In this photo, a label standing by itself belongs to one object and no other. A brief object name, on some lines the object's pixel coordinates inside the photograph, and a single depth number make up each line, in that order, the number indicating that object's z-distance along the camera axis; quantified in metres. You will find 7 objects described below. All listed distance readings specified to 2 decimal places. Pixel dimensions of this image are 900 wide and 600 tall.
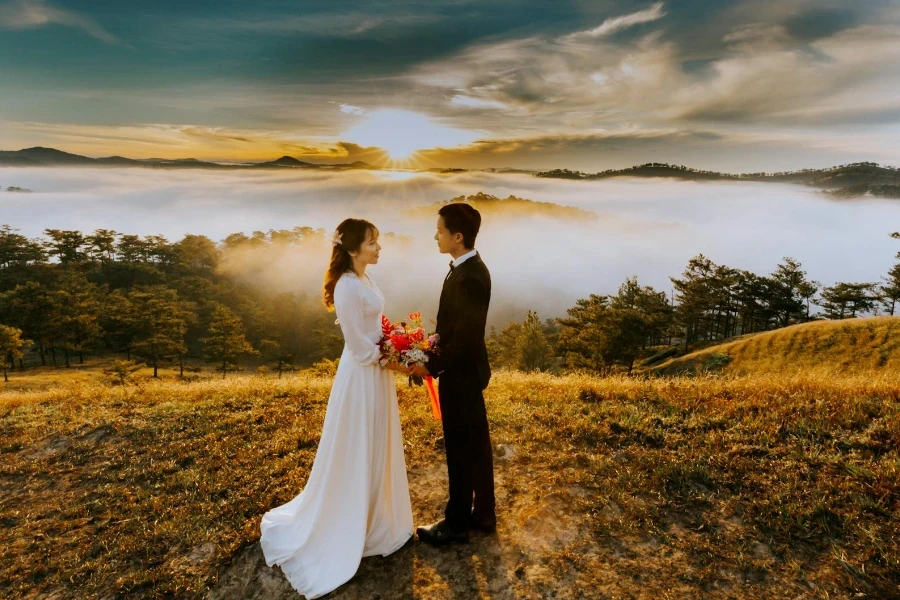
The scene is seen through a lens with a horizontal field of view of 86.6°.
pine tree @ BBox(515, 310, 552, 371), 71.06
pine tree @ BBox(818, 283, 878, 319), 89.94
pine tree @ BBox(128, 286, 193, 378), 70.31
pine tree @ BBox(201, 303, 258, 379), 68.56
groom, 4.87
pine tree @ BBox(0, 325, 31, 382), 59.19
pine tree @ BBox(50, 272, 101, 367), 72.38
